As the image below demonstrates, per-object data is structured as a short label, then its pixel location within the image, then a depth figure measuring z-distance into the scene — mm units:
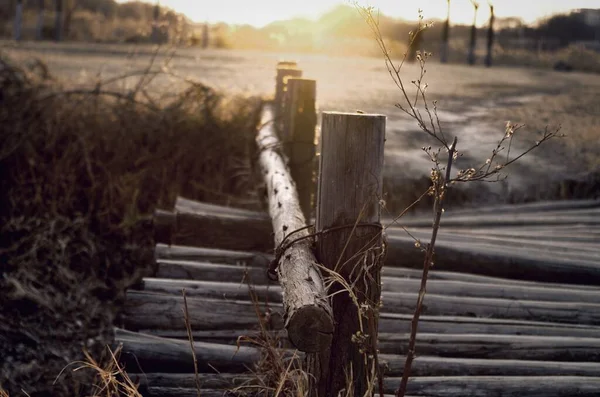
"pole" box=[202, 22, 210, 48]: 29034
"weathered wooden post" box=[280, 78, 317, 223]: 5301
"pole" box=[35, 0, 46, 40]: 27531
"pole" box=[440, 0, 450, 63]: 29559
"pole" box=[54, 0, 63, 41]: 26812
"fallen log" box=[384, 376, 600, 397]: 3344
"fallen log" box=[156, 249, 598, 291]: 4680
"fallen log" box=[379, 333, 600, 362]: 3772
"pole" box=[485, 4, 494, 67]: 28188
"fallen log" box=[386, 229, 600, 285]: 4945
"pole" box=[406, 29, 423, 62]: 28925
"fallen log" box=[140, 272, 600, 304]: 4355
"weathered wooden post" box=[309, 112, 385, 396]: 2531
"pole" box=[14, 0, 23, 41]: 25875
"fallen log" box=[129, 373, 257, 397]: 3477
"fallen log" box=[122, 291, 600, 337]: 4000
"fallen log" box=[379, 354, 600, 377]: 3556
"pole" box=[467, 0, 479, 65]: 29141
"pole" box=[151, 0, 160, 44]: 26778
